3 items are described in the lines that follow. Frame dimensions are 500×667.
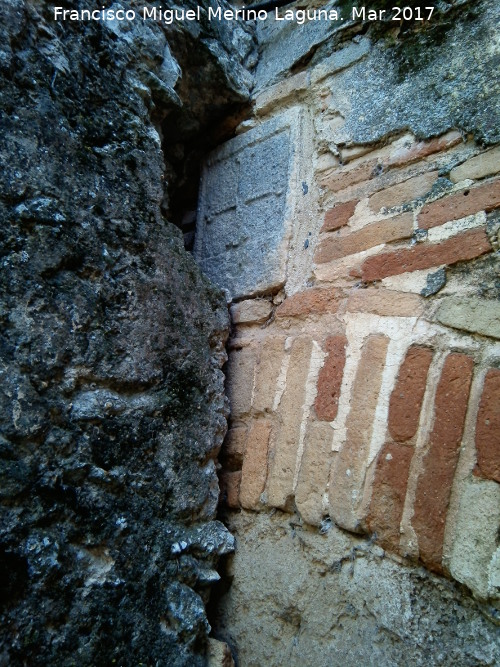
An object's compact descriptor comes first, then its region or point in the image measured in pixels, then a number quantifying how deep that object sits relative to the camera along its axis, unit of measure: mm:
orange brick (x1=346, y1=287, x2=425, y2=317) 1111
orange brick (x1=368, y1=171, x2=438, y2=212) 1198
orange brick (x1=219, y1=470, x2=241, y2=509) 1271
